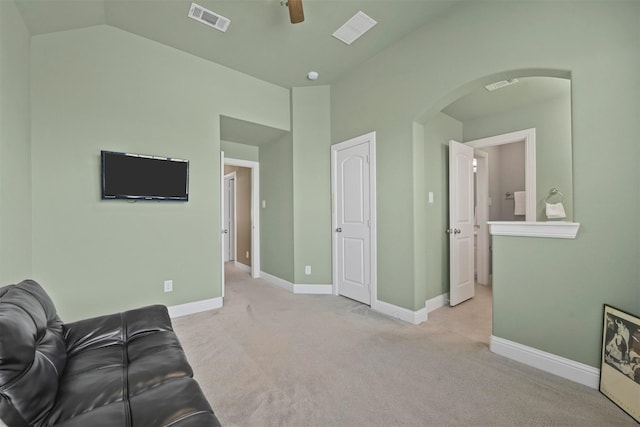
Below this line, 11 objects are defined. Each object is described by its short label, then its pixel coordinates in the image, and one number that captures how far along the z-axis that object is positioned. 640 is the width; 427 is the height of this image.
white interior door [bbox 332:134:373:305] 3.37
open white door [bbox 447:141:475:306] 3.38
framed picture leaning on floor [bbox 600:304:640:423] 1.51
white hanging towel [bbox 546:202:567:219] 3.24
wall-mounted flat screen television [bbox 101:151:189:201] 2.63
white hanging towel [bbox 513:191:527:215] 4.05
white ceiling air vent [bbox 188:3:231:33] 2.48
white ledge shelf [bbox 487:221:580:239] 1.83
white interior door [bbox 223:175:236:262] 6.20
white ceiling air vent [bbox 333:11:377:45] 2.61
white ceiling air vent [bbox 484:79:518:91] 3.02
